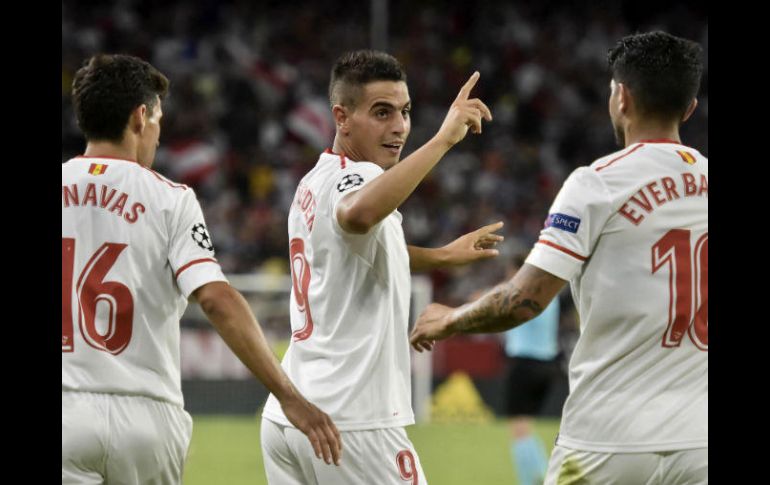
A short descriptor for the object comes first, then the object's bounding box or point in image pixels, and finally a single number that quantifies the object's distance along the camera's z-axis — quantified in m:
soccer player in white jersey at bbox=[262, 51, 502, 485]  8.79
